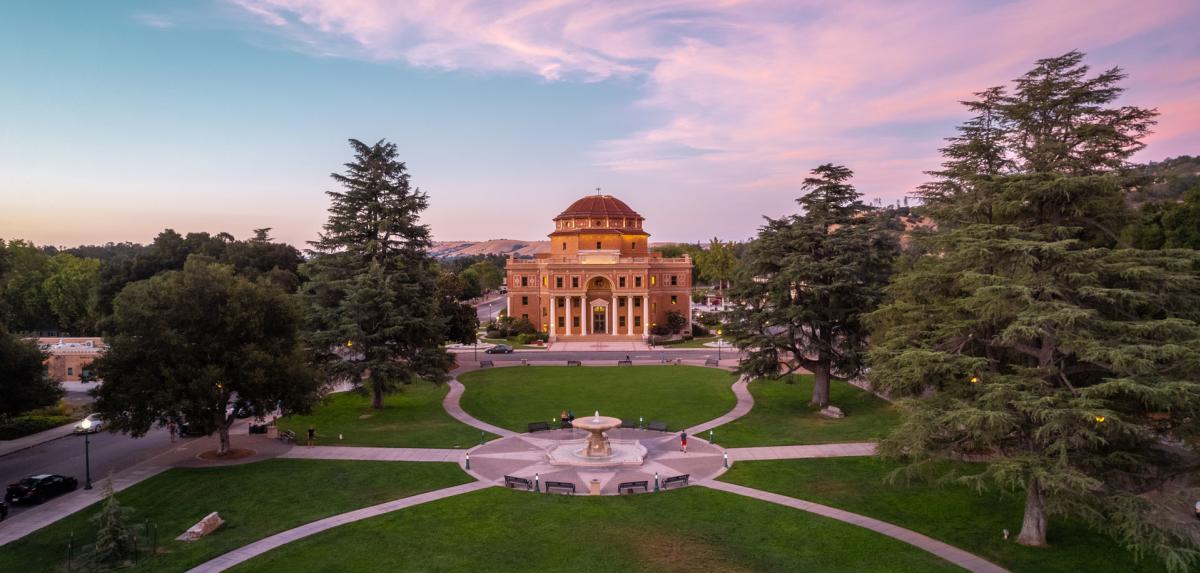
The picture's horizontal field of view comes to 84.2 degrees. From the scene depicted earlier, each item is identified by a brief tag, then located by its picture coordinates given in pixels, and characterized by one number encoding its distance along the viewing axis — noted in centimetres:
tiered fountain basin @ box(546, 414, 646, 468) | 2941
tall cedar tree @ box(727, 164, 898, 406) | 3609
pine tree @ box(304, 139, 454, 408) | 3941
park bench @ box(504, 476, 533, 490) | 2622
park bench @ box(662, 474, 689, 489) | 2647
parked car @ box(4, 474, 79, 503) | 2486
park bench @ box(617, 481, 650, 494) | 2564
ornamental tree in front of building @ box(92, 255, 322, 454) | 2820
